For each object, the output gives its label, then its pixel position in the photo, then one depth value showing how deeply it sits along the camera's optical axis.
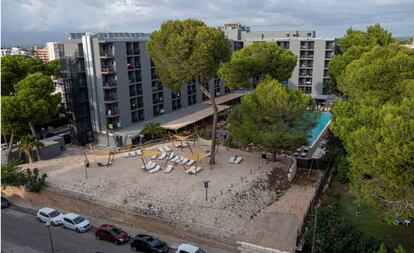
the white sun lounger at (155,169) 29.06
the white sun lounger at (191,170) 28.59
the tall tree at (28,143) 31.67
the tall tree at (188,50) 26.27
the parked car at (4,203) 27.22
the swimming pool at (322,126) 42.95
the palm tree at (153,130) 39.72
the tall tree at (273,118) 27.66
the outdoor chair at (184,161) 30.50
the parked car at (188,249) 19.12
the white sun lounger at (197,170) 28.58
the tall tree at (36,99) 31.06
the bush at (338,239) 17.88
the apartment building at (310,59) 60.81
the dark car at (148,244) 19.86
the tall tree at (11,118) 30.45
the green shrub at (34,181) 27.11
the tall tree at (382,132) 14.92
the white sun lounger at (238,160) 30.77
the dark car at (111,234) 21.23
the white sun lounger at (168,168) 29.02
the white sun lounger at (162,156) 31.94
